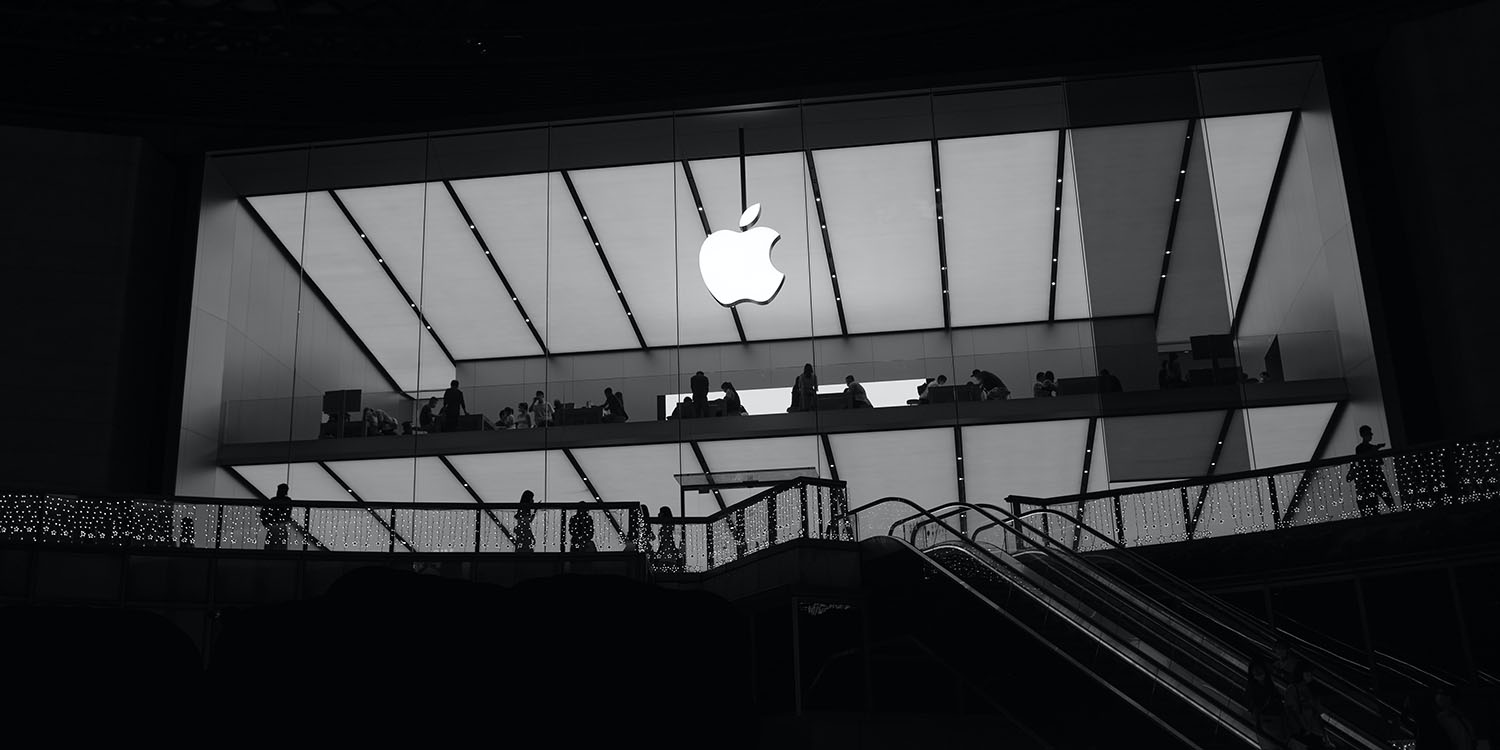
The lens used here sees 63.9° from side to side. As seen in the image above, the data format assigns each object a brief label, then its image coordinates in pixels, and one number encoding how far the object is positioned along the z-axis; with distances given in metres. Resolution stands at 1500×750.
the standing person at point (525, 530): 16.98
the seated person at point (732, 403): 22.94
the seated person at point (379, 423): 23.36
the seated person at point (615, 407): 23.27
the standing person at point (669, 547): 17.38
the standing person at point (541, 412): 23.14
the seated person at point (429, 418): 23.28
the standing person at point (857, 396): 22.86
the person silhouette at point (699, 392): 23.05
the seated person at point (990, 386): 22.66
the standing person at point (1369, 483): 15.04
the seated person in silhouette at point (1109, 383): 21.62
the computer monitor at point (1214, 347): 21.25
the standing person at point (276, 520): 16.23
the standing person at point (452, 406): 23.22
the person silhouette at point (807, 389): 22.88
